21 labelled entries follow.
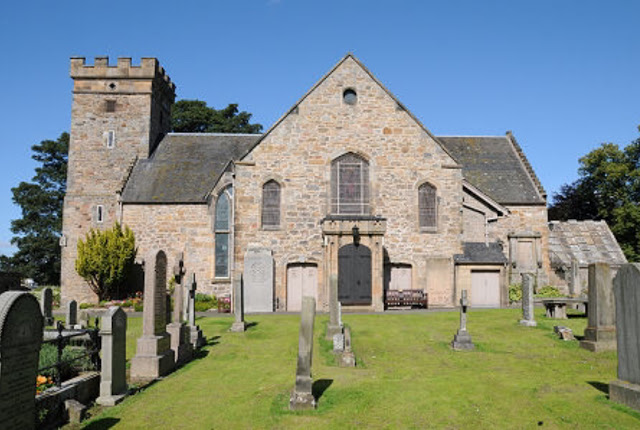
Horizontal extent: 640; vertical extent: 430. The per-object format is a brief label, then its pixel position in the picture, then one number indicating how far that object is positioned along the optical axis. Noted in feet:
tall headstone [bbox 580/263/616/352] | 41.68
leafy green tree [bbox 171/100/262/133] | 164.35
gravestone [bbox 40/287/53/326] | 47.18
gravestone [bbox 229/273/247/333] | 55.72
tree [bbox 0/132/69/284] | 162.40
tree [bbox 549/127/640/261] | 121.90
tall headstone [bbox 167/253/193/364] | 39.32
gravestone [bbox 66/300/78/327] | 50.24
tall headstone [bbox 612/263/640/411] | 26.48
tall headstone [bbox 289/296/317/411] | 27.58
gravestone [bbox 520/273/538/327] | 55.47
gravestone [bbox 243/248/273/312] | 78.18
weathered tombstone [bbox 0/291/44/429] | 19.27
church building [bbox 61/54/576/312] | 79.30
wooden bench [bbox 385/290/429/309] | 78.74
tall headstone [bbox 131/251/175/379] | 34.63
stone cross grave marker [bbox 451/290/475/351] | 44.37
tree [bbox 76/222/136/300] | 89.15
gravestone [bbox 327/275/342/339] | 48.36
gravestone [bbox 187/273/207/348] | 45.50
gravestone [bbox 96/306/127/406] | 28.86
